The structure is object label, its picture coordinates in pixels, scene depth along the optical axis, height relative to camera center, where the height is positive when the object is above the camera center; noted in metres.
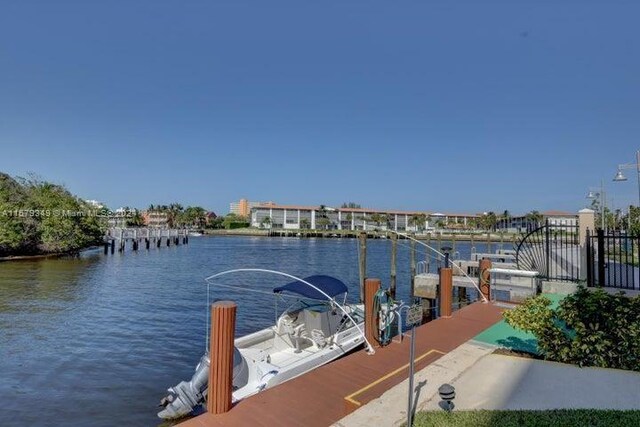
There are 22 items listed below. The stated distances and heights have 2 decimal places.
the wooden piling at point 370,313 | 9.11 -2.05
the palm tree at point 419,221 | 149.50 +1.21
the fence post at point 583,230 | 14.24 -0.16
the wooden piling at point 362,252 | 21.50 -1.59
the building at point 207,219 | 167.16 +1.22
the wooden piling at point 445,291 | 12.30 -2.11
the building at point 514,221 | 112.46 +1.33
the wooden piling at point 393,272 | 24.12 -2.98
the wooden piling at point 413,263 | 25.04 -2.50
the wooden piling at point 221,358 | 5.97 -2.05
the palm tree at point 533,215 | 106.42 +2.72
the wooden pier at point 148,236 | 62.12 -2.62
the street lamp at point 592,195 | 25.82 +2.07
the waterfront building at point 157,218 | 148.41 +1.48
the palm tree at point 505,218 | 133.44 +2.30
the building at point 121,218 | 118.06 +1.14
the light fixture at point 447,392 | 5.48 -2.31
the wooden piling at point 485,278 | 14.66 -1.98
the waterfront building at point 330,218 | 153.75 +2.29
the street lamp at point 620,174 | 21.59 +2.86
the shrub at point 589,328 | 7.07 -1.92
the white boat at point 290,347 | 8.38 -3.20
